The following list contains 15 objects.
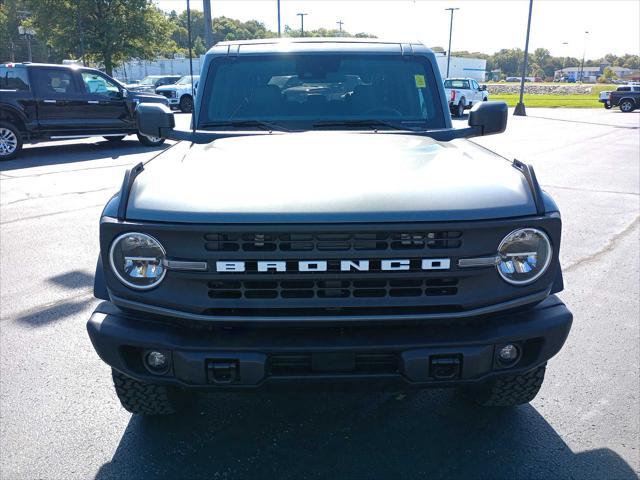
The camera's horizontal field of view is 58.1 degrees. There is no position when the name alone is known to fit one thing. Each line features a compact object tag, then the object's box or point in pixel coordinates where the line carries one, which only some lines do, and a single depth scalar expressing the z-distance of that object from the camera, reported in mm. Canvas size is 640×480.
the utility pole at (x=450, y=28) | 52219
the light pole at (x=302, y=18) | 53819
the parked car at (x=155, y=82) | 30625
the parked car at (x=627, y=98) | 34438
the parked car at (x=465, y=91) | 28250
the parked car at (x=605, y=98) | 36109
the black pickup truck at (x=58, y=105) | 12172
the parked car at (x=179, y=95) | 27203
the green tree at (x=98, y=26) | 33375
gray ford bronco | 2238
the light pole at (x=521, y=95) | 28672
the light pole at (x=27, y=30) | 35594
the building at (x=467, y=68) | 63188
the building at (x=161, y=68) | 59188
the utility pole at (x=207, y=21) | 17414
